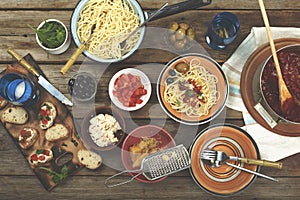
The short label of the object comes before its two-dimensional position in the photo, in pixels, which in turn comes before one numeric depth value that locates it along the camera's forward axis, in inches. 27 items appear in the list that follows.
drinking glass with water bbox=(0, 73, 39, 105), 76.6
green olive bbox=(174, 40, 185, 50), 78.4
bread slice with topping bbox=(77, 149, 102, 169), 78.7
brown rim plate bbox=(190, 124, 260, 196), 77.5
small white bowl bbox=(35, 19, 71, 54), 76.9
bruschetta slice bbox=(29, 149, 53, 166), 78.4
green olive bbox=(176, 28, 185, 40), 77.7
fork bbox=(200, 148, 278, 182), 75.9
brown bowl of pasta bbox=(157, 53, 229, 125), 77.4
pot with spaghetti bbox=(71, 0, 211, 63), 76.6
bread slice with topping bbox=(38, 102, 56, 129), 79.3
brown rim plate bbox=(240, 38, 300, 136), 76.2
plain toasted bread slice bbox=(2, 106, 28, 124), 79.2
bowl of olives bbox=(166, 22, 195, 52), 78.0
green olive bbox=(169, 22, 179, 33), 78.4
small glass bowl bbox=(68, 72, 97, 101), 76.9
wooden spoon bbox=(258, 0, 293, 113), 68.1
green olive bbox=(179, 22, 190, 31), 78.5
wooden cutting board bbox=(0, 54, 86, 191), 79.7
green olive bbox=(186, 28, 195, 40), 78.6
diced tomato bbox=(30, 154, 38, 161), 78.6
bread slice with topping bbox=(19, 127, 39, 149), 79.0
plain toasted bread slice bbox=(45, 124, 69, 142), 79.0
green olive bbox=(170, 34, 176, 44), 78.5
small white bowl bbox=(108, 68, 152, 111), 78.4
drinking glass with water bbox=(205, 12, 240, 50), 77.4
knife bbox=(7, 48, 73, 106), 78.7
